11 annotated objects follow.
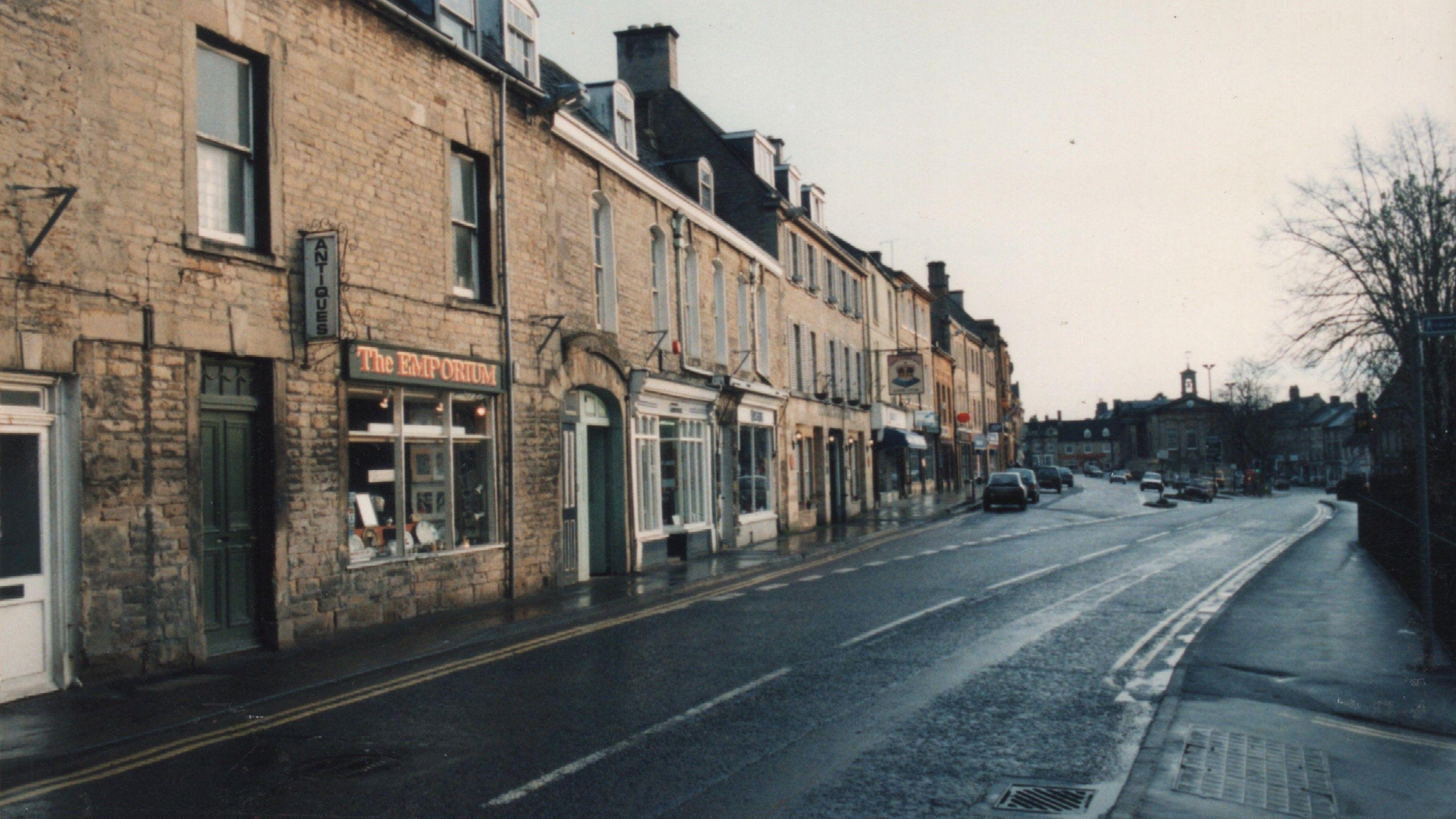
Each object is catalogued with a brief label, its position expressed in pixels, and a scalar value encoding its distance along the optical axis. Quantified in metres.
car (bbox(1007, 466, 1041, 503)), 48.69
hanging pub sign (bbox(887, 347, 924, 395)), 41.25
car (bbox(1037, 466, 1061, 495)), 68.38
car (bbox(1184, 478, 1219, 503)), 62.94
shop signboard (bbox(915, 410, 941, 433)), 51.59
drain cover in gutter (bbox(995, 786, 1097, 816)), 5.82
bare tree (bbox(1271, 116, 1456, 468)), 29.42
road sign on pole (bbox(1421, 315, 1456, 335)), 8.82
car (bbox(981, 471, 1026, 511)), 42.12
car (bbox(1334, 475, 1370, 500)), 51.43
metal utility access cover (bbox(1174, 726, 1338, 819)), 5.93
